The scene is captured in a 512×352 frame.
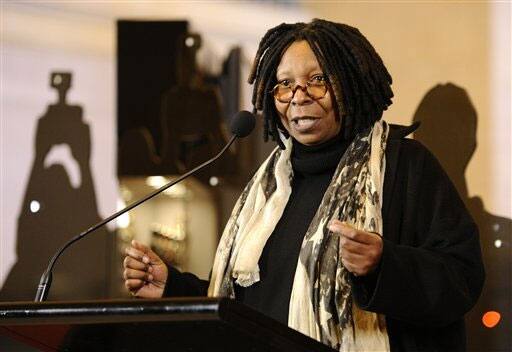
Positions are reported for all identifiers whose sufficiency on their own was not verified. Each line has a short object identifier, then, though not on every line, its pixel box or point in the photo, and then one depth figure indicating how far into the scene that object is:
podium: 3.08
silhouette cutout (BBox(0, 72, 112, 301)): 6.12
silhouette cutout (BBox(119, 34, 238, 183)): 6.10
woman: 3.90
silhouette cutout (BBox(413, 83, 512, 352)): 5.42
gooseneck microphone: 4.22
